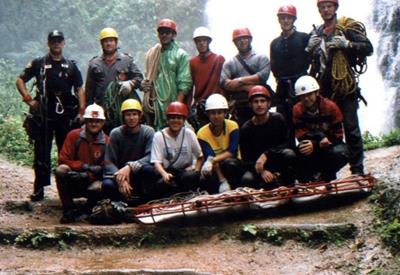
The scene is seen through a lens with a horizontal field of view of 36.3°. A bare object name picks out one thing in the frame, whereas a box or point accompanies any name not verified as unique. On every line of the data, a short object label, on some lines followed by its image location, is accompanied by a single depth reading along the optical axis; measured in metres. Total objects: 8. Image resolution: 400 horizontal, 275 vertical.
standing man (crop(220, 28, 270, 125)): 7.50
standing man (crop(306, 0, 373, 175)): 6.89
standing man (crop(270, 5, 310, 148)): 7.29
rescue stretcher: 6.41
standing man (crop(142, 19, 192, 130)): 7.77
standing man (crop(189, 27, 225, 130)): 7.76
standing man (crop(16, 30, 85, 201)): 7.70
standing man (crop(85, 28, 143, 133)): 7.76
